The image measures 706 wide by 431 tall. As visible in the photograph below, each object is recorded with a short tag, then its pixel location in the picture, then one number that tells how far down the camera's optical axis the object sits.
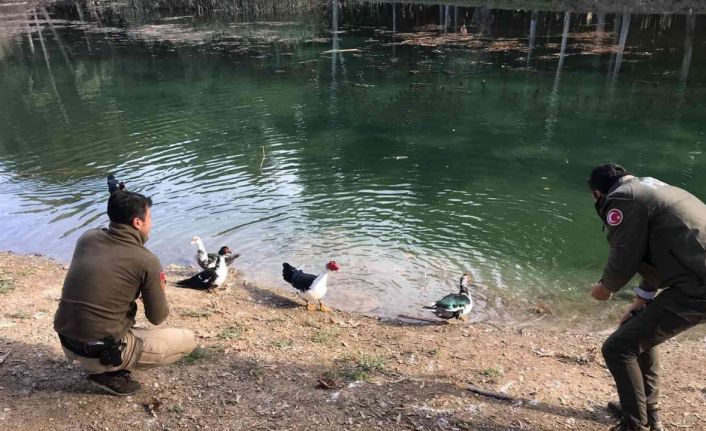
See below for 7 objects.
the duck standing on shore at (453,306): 7.61
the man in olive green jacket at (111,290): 4.44
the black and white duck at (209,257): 8.79
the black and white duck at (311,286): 7.85
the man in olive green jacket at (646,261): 3.97
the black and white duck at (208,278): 8.37
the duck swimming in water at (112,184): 10.14
